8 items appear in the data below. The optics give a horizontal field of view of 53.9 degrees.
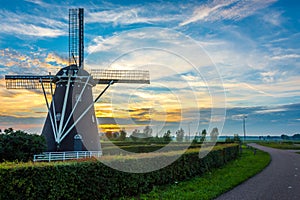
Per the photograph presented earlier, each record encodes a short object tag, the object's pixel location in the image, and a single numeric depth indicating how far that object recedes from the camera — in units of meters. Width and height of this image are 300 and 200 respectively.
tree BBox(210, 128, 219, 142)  36.39
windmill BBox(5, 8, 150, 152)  25.23
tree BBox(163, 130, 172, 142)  51.04
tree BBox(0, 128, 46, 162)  19.44
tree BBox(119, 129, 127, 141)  63.36
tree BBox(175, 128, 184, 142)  49.29
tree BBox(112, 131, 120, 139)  64.28
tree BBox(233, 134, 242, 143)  47.62
